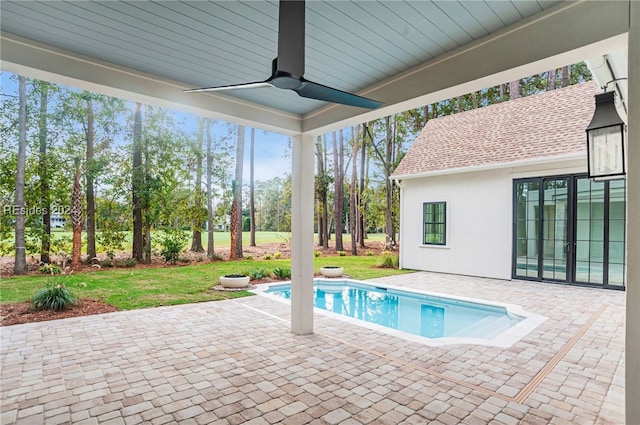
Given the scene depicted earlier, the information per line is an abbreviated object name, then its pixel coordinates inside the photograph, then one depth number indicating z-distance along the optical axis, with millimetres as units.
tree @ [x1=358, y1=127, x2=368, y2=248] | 17594
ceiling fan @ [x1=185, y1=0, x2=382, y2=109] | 1920
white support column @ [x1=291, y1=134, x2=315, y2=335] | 4672
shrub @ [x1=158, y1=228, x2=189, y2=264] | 11531
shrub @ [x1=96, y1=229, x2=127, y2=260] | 10398
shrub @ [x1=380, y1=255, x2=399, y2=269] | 11914
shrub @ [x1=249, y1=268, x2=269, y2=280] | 9445
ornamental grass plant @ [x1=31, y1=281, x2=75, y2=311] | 5914
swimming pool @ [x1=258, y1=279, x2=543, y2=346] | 5203
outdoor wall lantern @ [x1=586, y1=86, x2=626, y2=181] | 3174
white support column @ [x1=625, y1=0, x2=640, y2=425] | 2102
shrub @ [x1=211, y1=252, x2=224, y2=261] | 12781
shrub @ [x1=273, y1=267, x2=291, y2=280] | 9695
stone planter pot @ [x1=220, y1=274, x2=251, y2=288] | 8195
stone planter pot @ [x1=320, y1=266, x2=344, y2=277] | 9914
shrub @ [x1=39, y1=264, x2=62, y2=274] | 8434
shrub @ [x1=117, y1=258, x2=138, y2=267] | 10672
